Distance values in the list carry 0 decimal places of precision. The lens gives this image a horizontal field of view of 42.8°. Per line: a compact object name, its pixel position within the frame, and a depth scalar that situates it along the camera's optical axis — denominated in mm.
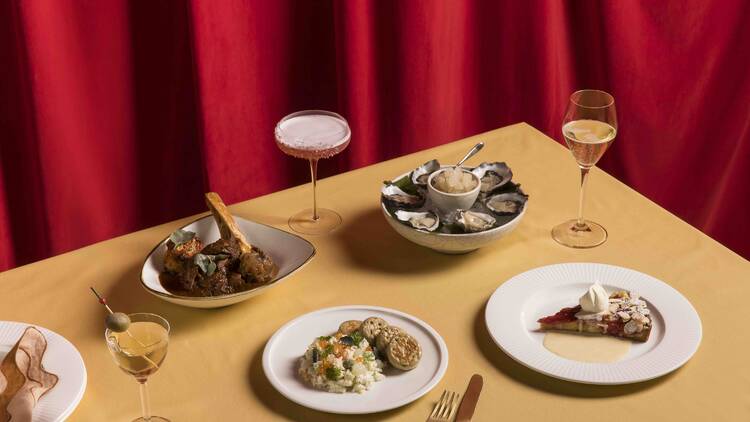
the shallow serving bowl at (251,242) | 1428
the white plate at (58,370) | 1243
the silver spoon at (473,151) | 1833
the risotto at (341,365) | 1277
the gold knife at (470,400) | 1252
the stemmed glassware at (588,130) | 1596
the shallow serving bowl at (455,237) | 1550
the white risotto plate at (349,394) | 1263
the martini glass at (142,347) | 1188
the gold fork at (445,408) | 1250
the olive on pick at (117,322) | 1216
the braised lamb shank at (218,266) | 1466
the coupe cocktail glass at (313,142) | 1666
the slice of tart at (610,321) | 1391
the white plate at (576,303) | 1321
